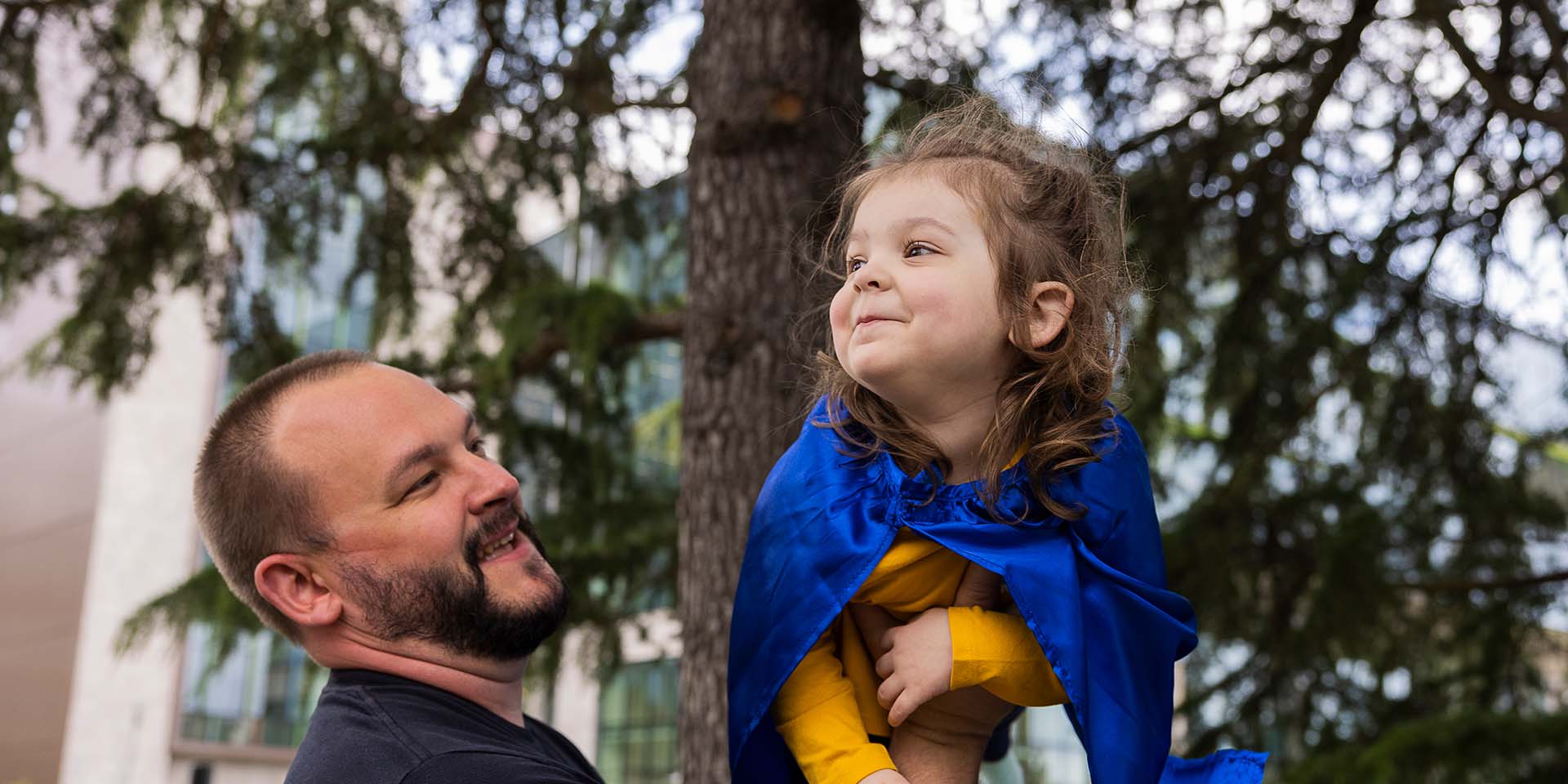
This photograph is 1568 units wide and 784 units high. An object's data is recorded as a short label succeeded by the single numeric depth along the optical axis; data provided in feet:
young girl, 6.22
